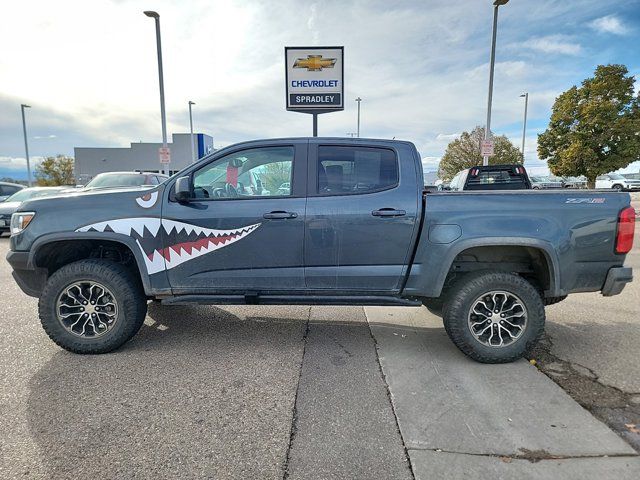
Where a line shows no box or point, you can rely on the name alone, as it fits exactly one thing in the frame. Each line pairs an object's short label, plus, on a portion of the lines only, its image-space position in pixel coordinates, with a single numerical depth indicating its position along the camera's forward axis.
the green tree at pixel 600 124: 16.48
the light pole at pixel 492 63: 13.05
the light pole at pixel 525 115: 32.62
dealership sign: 13.14
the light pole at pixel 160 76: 14.54
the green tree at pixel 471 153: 34.34
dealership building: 45.28
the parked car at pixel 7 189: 13.55
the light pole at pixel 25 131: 30.50
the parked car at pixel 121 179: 10.21
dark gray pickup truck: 3.43
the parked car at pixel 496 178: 7.07
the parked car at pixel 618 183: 31.58
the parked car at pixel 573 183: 30.53
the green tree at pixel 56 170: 39.28
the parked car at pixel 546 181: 33.21
